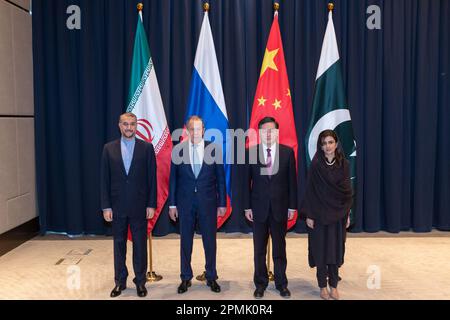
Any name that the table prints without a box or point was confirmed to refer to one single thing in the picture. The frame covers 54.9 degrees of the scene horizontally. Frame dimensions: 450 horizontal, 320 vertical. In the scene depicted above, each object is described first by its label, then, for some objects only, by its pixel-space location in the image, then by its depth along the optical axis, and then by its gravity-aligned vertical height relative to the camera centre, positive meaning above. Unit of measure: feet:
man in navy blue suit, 10.89 -1.46
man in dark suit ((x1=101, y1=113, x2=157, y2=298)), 10.70 -1.42
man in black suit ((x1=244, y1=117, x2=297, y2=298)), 10.57 -1.48
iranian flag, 13.69 +0.83
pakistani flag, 14.46 +0.79
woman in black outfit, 10.14 -1.66
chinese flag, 13.93 +1.18
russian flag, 14.26 +1.41
